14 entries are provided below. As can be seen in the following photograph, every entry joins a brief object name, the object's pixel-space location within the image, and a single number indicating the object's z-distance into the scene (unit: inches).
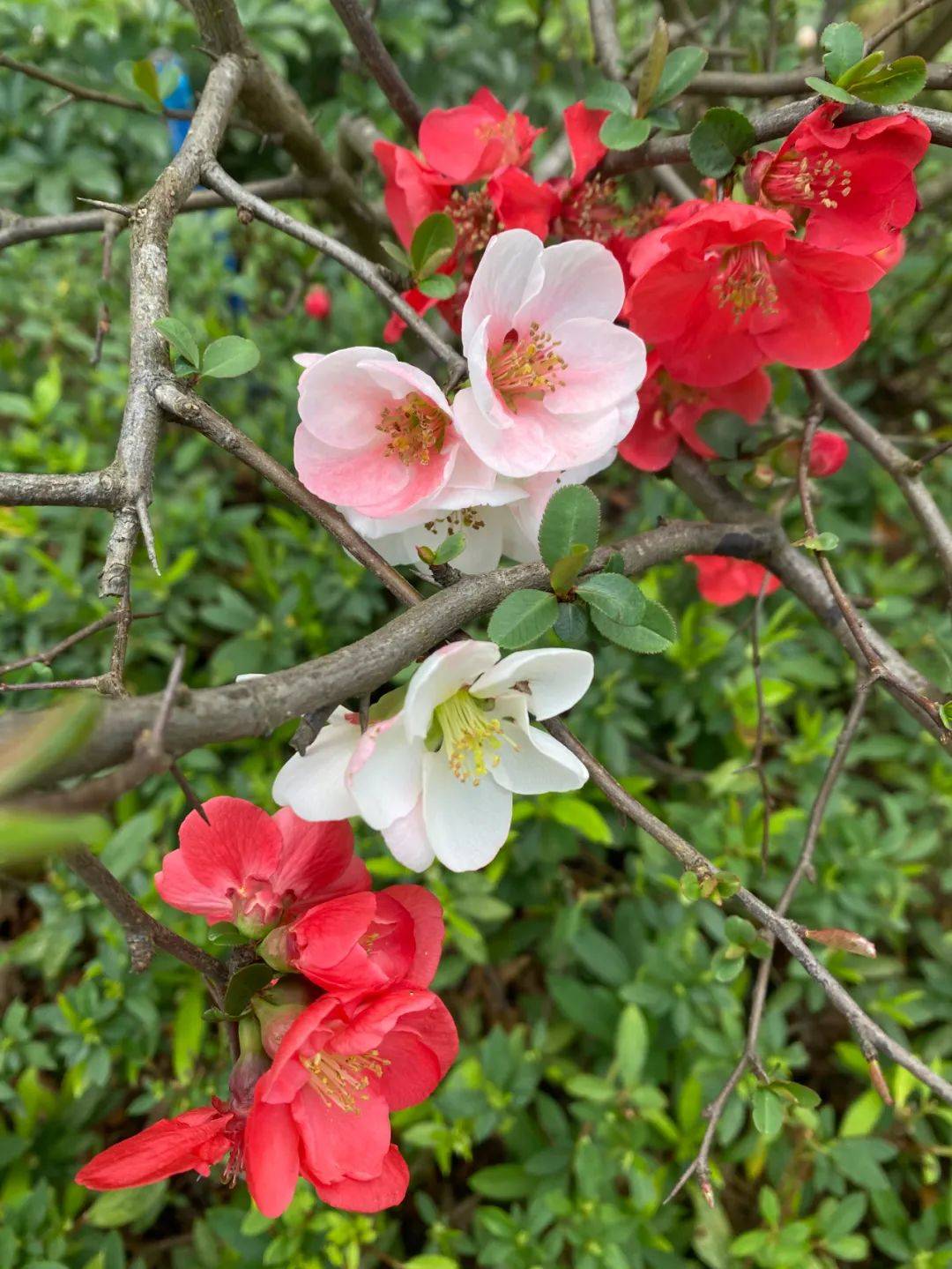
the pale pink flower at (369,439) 6.5
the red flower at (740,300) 7.5
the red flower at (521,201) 8.3
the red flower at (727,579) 11.6
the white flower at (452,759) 5.8
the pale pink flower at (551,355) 6.3
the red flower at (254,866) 6.4
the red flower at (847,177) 6.9
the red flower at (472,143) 8.9
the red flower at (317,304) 19.4
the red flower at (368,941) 5.9
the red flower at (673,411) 9.3
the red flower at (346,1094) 5.8
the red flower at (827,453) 10.1
